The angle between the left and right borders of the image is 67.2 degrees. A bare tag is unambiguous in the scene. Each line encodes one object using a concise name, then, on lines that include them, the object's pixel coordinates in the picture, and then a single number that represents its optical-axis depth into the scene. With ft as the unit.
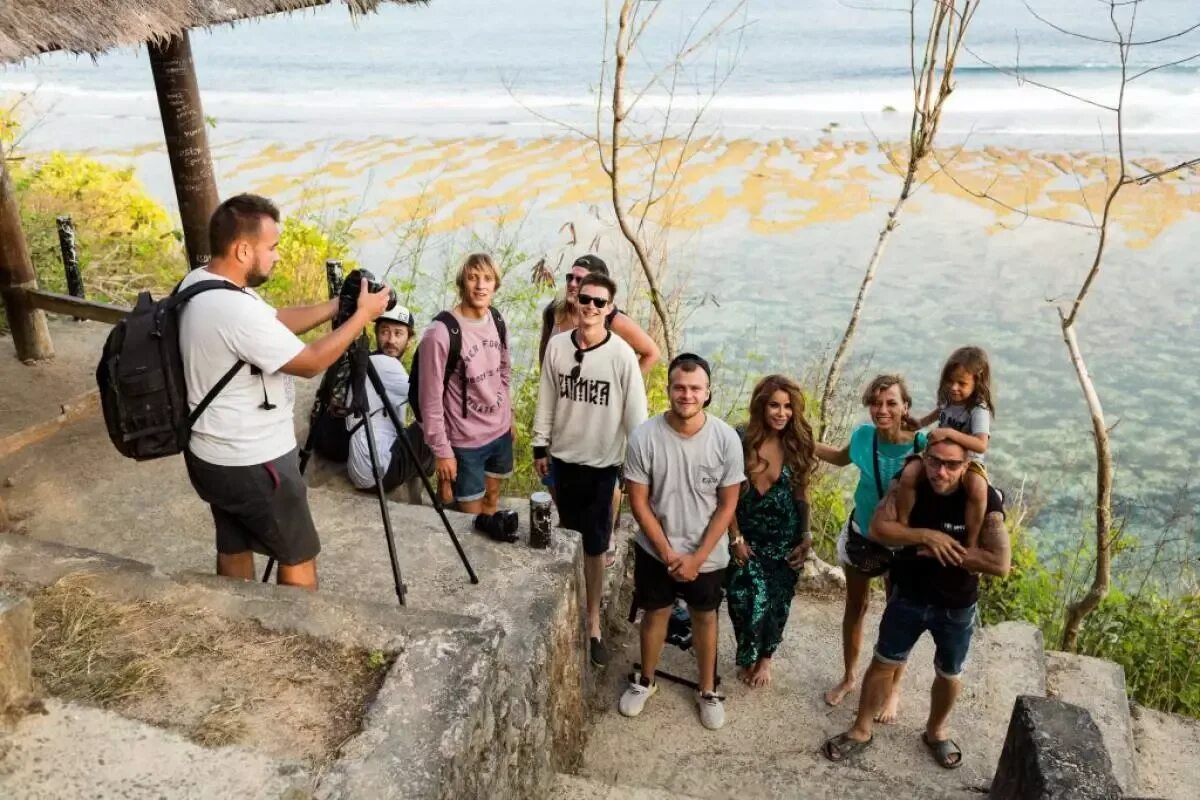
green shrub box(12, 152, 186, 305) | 24.97
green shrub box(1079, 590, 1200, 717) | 16.62
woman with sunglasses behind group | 12.77
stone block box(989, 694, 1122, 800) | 8.73
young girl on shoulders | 12.09
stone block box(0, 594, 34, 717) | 6.66
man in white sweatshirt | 11.87
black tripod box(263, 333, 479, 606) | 9.14
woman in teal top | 11.68
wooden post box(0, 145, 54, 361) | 16.85
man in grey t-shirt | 10.96
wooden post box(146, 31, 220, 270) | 16.28
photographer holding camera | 8.05
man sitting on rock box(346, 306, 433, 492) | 12.98
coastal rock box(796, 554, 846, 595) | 16.87
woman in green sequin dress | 11.80
